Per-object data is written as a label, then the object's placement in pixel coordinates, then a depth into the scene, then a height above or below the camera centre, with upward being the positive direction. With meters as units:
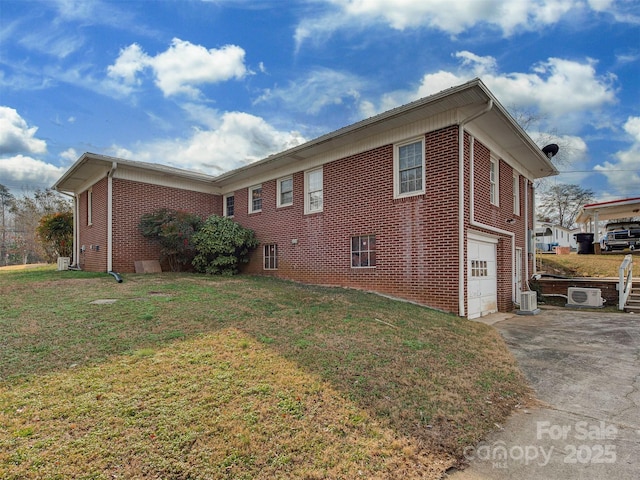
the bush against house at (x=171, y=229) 11.85 +0.81
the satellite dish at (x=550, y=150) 12.36 +3.63
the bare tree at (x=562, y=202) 40.22 +5.81
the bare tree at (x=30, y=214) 28.23 +3.26
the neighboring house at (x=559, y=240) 33.79 +1.06
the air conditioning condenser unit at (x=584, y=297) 10.59 -1.45
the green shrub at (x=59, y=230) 17.08 +1.10
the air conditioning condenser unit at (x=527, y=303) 9.82 -1.50
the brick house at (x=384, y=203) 8.05 +1.51
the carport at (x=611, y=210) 17.66 +2.19
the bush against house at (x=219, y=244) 12.15 +0.28
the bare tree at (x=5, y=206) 31.24 +4.23
